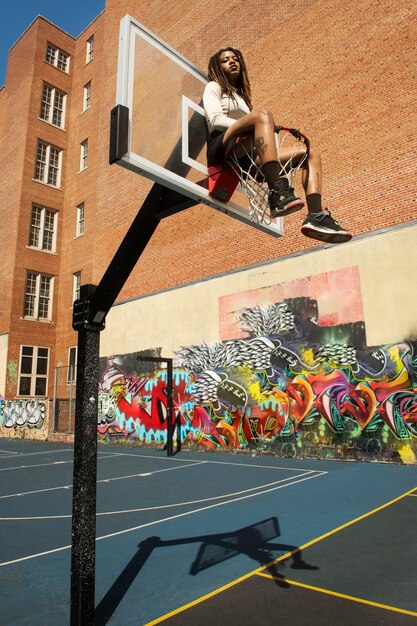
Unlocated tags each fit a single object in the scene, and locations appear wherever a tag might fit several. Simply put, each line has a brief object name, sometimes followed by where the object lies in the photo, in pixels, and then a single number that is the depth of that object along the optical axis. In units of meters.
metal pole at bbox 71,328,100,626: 2.74
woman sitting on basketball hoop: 2.73
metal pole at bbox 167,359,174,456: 13.96
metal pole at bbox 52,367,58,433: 20.46
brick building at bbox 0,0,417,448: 12.34
